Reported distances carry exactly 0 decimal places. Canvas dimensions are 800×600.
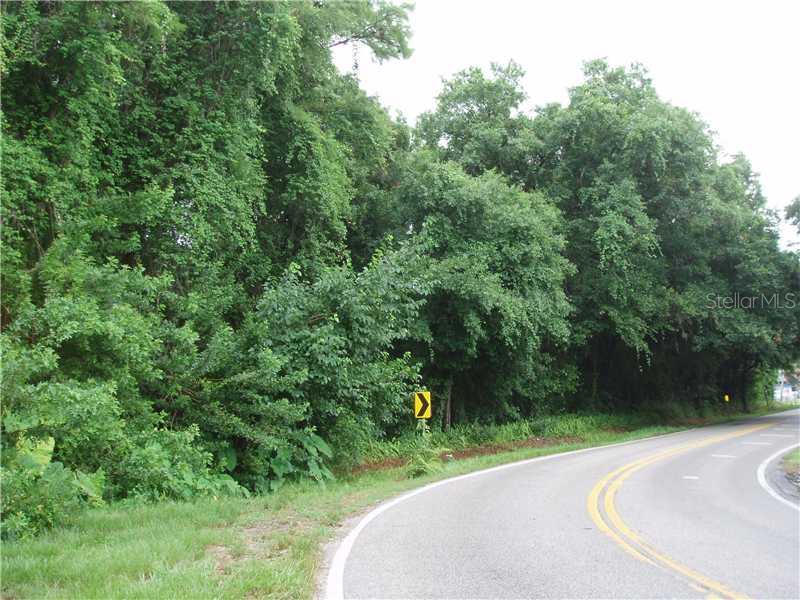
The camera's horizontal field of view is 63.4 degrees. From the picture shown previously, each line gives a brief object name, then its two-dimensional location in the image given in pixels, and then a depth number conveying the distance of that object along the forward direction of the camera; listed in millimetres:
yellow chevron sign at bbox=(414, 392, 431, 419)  17188
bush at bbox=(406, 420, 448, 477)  15930
